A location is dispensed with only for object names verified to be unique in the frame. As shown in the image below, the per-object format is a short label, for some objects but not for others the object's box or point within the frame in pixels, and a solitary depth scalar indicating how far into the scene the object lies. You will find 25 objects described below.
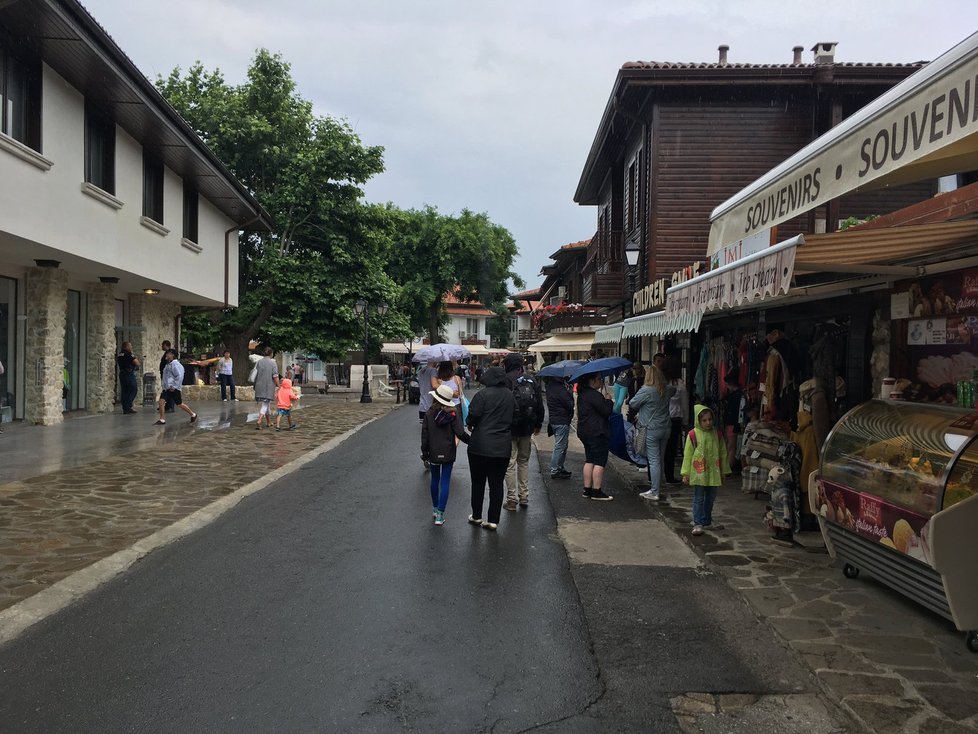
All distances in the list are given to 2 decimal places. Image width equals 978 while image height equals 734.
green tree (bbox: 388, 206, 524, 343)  47.00
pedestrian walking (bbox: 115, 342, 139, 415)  17.23
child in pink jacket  15.42
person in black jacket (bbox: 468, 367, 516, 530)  6.97
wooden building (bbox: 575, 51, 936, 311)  14.82
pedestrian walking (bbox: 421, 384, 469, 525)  7.20
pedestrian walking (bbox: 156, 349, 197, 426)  15.63
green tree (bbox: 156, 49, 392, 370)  26.98
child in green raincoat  6.85
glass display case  4.16
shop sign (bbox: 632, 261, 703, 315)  10.59
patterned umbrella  13.21
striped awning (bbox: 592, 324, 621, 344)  13.36
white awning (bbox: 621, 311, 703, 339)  8.38
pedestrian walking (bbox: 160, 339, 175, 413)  16.35
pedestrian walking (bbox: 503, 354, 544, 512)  7.97
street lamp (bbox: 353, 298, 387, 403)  26.48
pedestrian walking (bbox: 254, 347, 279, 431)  15.52
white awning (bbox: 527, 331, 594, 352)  24.45
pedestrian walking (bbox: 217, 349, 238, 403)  23.30
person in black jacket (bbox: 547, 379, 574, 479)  9.63
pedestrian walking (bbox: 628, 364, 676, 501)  8.66
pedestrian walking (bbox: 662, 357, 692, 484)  9.25
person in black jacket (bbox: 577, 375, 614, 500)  8.72
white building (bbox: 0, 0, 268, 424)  11.16
